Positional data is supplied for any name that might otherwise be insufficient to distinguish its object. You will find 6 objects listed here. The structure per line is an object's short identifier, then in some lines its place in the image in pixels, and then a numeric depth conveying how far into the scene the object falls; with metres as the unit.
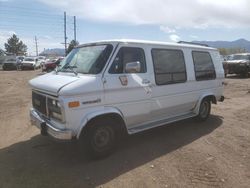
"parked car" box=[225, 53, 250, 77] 14.32
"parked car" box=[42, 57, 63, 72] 19.40
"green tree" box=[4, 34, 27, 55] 63.26
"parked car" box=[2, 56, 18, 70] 23.76
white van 3.22
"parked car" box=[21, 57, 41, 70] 23.16
